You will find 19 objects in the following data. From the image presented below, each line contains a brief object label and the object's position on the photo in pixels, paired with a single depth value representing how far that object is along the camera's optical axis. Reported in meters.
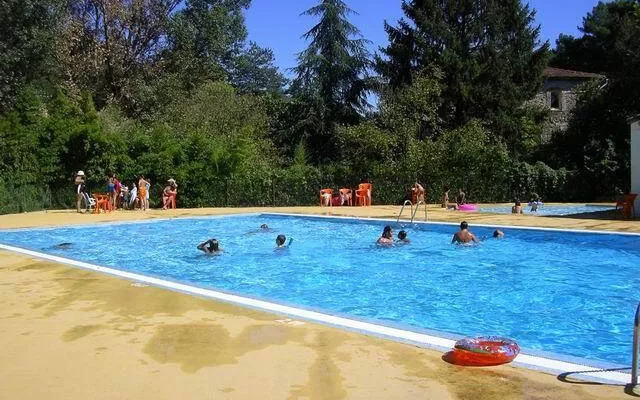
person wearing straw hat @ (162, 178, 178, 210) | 23.25
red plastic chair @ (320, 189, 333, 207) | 24.56
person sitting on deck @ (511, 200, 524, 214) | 19.48
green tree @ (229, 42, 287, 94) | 53.84
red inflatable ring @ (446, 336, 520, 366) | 4.57
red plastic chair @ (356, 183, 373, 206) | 24.47
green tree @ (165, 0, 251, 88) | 36.41
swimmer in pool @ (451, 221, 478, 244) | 14.00
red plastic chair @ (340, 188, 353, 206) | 24.53
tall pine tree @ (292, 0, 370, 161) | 34.28
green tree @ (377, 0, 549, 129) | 30.66
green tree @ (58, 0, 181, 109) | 32.84
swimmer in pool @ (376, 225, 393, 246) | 14.15
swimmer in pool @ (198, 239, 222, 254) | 13.21
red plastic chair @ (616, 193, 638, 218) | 16.66
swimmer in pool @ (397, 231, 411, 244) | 14.19
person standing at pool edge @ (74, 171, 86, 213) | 21.56
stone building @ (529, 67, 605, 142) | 39.97
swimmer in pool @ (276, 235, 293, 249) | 14.21
